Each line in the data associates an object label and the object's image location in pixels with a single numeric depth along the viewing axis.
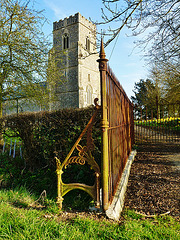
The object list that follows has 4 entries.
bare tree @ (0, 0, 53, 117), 6.59
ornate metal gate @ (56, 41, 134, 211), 2.31
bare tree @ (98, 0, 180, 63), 3.96
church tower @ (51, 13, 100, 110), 32.08
